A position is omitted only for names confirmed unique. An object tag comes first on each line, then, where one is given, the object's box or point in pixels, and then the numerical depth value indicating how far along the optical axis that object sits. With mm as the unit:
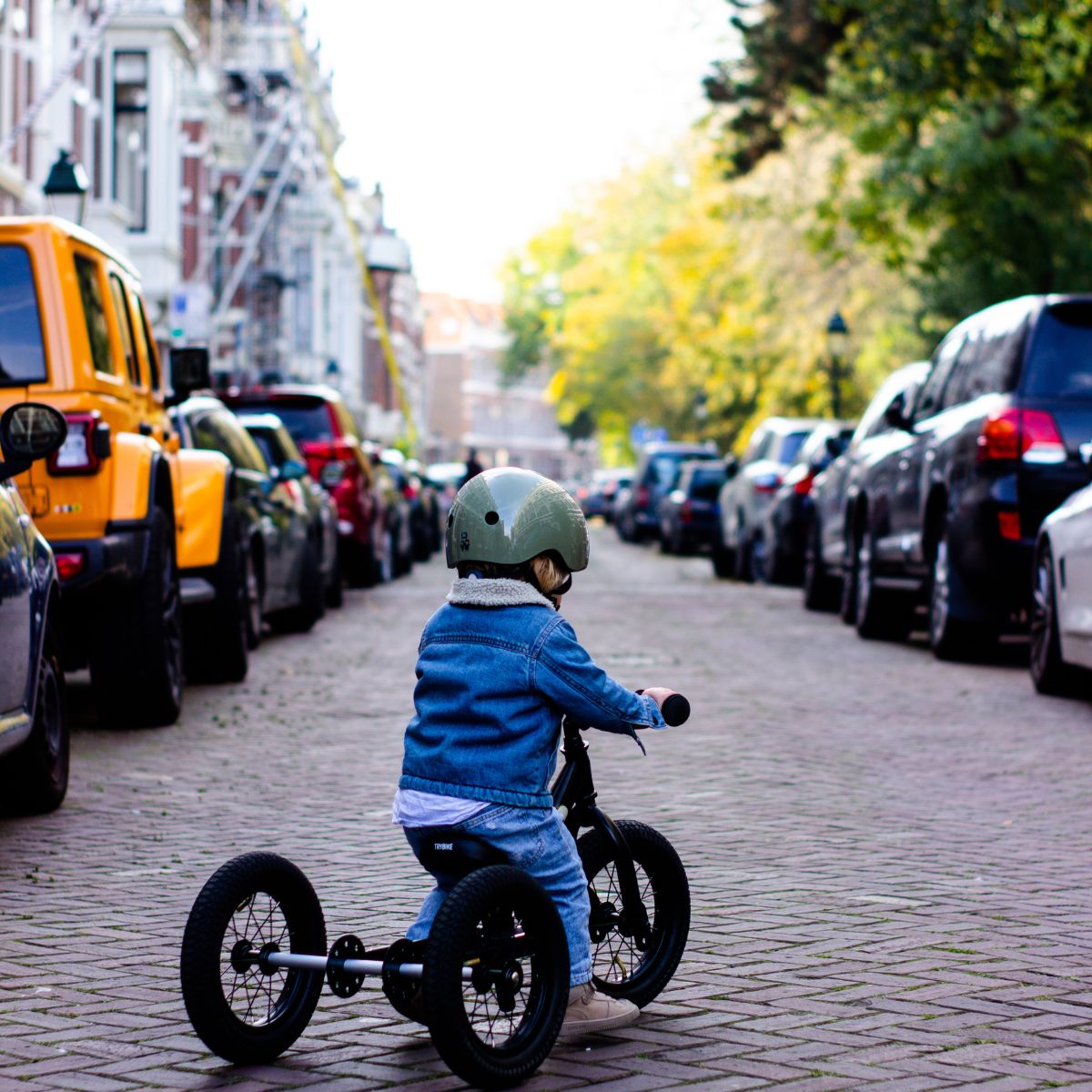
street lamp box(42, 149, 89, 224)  19984
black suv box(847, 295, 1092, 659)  12969
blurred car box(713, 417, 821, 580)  24906
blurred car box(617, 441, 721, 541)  43219
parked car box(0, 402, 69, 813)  7172
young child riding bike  4660
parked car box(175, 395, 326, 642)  12852
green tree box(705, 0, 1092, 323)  22484
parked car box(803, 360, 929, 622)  17797
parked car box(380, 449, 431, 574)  28373
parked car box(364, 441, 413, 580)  24234
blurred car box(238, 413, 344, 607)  16109
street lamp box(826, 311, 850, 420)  35438
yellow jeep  9562
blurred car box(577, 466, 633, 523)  71938
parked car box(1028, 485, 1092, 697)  11141
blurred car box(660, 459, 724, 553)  35688
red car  20234
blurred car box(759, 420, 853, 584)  21828
